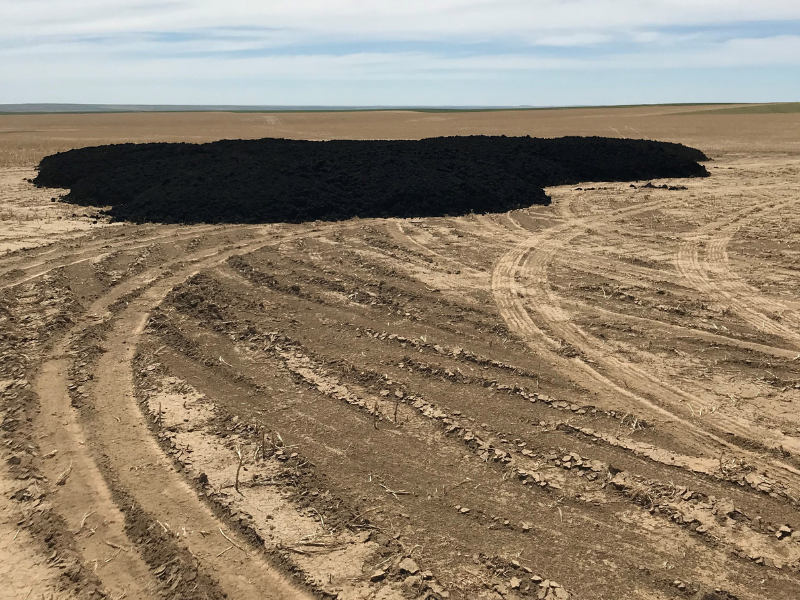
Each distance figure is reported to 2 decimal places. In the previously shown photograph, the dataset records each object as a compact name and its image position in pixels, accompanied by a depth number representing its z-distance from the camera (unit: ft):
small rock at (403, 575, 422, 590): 11.37
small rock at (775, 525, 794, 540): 12.44
